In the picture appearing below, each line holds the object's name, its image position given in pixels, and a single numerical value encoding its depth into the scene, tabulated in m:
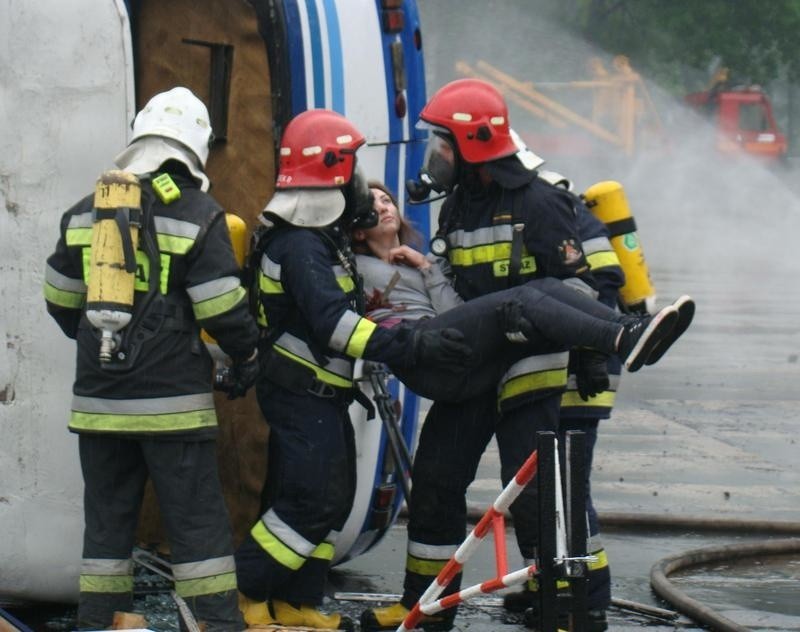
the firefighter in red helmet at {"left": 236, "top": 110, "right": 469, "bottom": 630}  11.33
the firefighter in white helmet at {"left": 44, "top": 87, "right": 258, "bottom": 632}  10.56
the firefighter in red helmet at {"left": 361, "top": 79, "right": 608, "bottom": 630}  11.75
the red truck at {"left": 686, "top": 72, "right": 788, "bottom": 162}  71.80
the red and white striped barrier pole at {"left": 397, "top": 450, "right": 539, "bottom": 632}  9.59
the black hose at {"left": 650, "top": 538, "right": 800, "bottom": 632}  12.46
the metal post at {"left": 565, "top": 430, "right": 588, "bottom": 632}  9.01
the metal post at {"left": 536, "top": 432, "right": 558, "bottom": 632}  8.88
